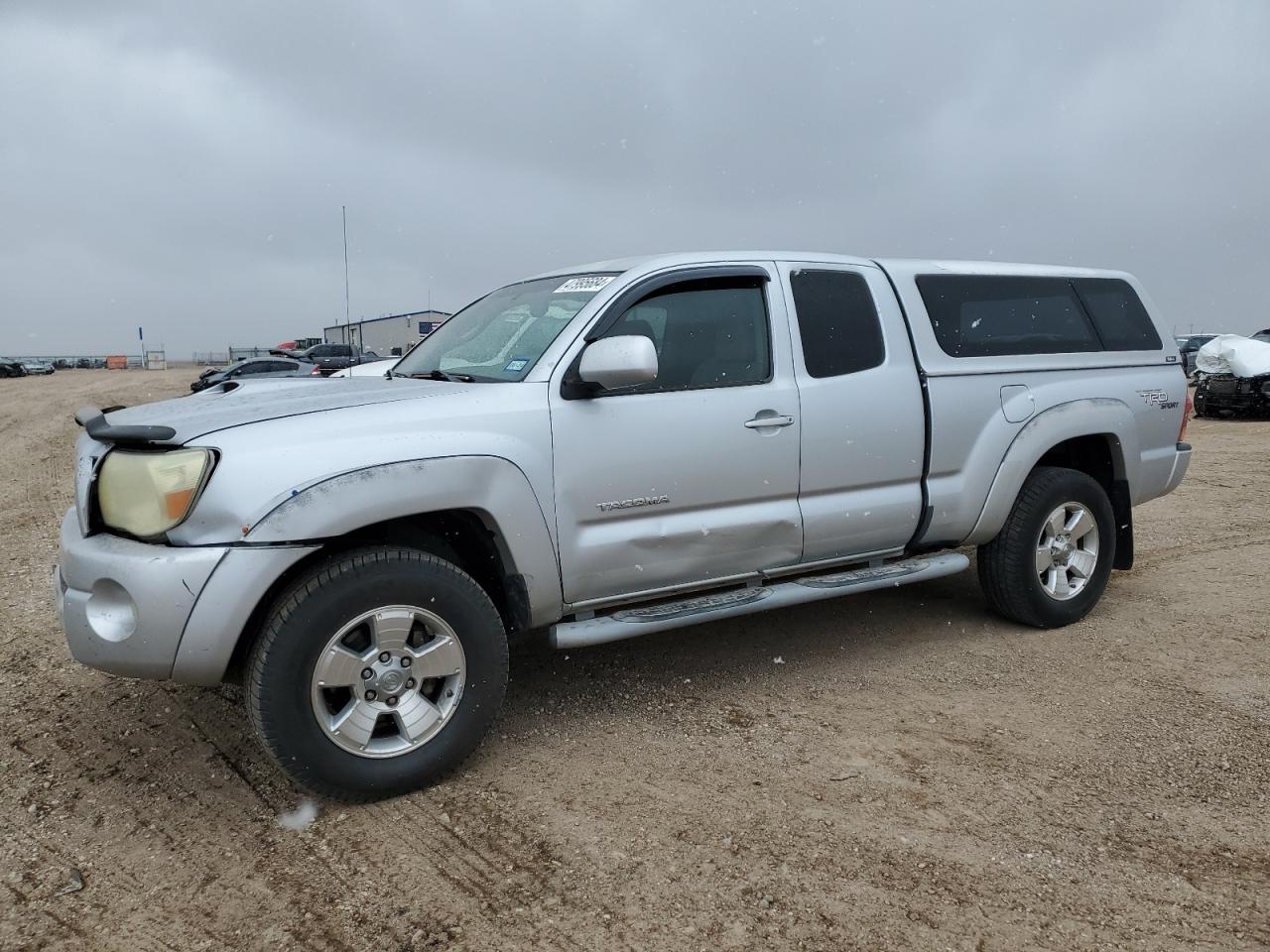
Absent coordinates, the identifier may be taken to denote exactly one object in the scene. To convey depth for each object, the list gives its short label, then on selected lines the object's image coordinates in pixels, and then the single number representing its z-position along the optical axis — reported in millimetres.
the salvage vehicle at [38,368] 49700
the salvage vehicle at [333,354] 32188
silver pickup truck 2826
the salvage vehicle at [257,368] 23695
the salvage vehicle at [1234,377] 15807
